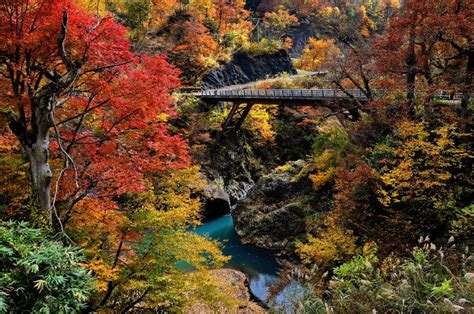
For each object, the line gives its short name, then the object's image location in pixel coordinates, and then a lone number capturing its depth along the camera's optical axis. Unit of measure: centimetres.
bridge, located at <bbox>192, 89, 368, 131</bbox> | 1845
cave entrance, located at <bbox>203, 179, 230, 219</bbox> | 2091
